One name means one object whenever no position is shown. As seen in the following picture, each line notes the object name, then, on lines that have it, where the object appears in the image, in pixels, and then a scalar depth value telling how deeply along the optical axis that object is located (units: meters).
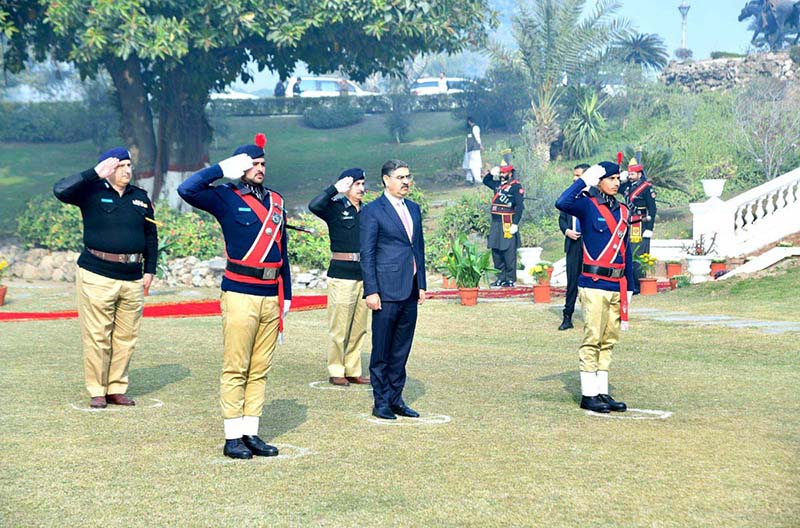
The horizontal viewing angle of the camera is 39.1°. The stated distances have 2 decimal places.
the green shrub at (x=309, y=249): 24.45
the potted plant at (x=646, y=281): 18.83
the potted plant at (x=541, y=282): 18.14
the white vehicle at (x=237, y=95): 65.54
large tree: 25.95
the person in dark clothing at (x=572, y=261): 14.48
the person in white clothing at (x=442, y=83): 63.81
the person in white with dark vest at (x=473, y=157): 34.94
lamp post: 57.91
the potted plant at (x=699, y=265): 19.72
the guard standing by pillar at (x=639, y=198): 18.22
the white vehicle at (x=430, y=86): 63.44
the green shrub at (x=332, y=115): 51.69
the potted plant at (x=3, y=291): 19.02
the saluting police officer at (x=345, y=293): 10.68
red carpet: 16.79
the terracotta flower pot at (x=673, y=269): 20.97
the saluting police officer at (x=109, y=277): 9.30
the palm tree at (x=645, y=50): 50.97
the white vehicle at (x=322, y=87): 63.09
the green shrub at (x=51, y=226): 26.19
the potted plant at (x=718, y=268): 19.97
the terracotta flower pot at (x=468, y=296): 17.83
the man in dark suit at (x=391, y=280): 8.77
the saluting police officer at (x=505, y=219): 20.47
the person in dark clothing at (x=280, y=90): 59.91
